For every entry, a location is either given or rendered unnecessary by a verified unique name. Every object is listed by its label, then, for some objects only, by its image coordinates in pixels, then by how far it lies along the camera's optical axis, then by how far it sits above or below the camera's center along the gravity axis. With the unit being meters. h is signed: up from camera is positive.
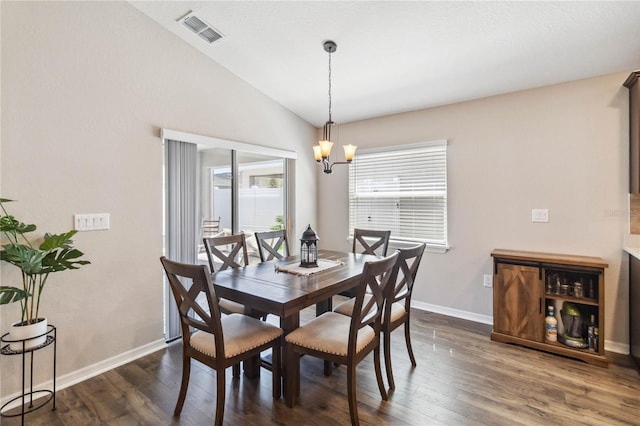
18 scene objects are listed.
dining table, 1.87 -0.51
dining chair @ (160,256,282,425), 1.72 -0.80
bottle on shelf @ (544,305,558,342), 2.75 -1.04
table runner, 2.46 -0.47
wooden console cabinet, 2.62 -0.74
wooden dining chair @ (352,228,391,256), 3.45 -0.29
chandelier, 2.60 +0.55
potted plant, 1.80 -0.31
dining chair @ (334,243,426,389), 2.16 -0.77
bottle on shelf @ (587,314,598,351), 2.60 -1.04
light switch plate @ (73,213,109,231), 2.36 -0.08
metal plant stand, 1.88 -1.26
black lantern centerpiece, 2.62 -0.32
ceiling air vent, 2.65 +1.65
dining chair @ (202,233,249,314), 2.60 -0.38
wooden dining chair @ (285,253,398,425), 1.82 -0.80
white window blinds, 3.72 +0.27
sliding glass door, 2.99 +0.22
